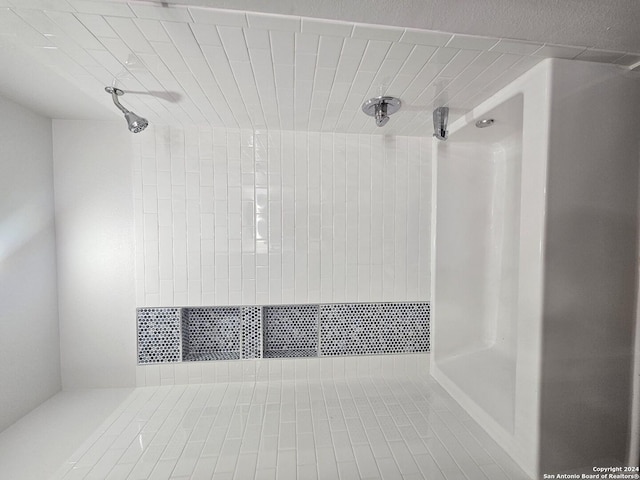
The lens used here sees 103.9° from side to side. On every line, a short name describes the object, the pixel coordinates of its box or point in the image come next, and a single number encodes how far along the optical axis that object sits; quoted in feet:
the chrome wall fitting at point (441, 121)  3.77
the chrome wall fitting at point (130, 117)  3.20
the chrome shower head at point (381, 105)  3.44
